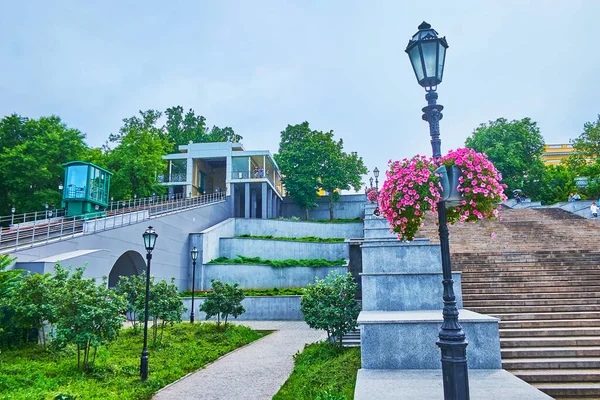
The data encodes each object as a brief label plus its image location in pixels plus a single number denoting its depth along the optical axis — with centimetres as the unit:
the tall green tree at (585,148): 3781
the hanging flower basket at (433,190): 502
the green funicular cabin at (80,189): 2425
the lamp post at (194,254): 2029
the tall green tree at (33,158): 2798
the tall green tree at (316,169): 3978
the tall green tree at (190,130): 5012
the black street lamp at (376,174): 2752
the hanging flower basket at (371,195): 1980
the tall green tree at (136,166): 3180
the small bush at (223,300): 1591
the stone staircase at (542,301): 695
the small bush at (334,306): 990
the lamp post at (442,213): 425
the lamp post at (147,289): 920
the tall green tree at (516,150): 3684
